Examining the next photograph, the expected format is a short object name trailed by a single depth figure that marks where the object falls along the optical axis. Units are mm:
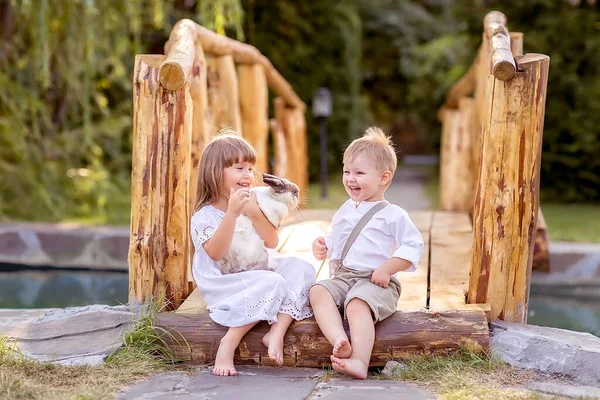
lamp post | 9797
